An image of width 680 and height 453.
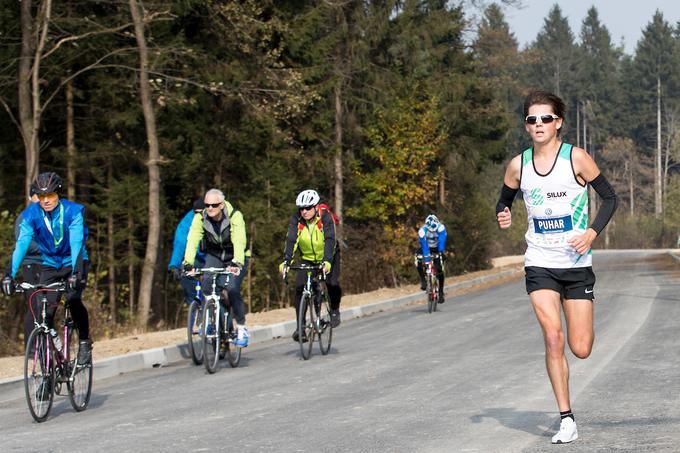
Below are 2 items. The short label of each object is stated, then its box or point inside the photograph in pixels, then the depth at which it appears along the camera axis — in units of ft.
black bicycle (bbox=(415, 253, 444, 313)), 72.28
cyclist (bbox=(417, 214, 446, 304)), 70.03
